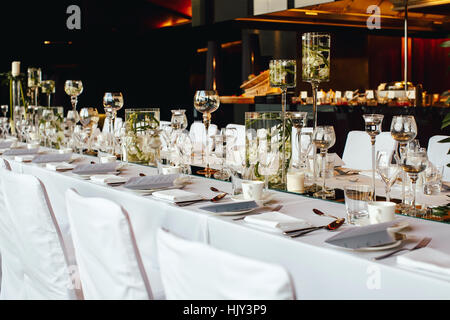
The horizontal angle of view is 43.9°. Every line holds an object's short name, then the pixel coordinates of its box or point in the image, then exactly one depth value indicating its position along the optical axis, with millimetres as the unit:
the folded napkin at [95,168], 2773
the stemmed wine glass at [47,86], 5181
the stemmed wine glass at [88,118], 3955
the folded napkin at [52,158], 3246
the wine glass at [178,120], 3379
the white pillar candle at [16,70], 5616
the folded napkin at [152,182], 2352
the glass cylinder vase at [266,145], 2354
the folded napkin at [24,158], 3404
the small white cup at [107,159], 3232
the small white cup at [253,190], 2125
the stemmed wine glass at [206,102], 3047
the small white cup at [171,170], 2711
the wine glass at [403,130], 2031
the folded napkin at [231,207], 1920
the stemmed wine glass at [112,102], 3738
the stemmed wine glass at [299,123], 2613
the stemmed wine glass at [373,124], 2164
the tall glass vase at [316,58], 2480
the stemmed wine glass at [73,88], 4281
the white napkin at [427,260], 1272
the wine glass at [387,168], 2051
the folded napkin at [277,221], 1697
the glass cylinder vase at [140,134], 3205
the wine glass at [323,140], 2277
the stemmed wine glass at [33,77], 5348
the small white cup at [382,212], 1717
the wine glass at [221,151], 2793
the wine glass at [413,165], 1863
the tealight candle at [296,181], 2346
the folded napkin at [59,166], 2976
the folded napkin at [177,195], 2144
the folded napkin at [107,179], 2559
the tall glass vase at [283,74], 2578
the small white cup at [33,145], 4220
